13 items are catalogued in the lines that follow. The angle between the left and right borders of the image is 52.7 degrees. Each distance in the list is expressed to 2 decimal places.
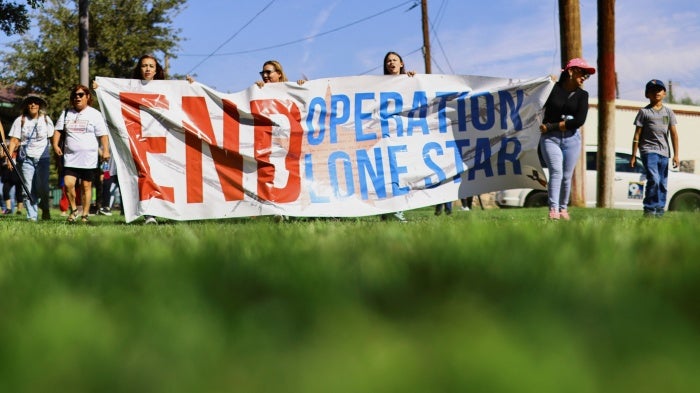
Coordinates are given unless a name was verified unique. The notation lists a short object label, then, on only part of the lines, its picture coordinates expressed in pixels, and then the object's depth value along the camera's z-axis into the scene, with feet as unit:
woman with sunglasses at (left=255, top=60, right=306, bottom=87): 28.55
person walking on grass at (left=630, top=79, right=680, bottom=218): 31.35
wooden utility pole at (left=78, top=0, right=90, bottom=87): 57.98
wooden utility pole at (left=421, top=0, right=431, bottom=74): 101.86
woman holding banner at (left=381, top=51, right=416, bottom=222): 28.22
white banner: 26.71
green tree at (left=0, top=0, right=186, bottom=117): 114.93
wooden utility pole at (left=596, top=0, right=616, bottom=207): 51.62
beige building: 118.83
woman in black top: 26.12
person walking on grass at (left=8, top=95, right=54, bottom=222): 34.78
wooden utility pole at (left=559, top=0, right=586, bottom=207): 50.98
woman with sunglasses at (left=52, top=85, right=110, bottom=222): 30.07
